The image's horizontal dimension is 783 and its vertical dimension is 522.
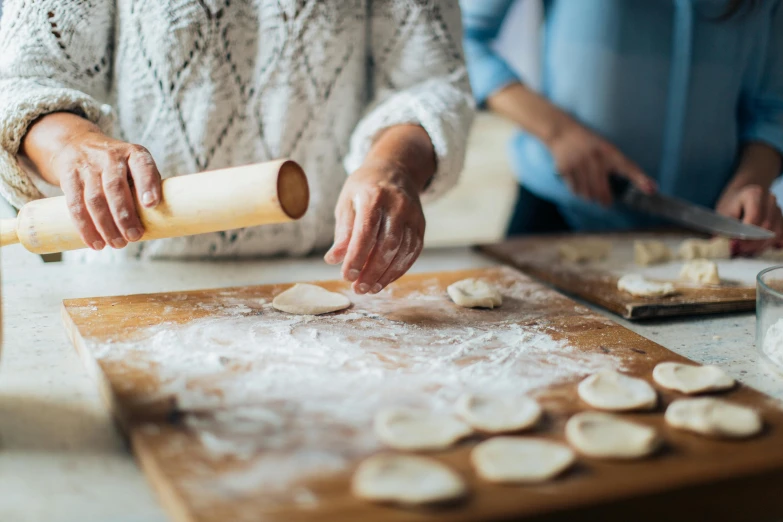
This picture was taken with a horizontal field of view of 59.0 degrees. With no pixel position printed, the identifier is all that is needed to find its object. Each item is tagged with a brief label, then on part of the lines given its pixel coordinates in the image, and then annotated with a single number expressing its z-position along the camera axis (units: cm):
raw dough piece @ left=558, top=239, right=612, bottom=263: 157
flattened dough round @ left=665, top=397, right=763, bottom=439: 76
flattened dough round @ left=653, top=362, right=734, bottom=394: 88
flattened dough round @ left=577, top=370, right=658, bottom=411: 83
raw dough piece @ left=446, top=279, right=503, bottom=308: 120
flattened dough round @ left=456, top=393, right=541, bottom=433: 78
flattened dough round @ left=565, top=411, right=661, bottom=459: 72
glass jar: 100
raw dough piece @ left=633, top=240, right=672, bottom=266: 155
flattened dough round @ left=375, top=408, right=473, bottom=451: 74
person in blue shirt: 183
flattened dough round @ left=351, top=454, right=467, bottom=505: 64
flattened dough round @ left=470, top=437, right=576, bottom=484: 68
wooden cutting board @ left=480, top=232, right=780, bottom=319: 125
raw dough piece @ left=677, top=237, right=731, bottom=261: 158
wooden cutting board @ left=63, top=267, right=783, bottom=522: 66
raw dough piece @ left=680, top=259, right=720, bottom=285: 138
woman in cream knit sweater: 110
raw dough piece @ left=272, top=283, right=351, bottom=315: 116
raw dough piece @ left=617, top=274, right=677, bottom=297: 129
